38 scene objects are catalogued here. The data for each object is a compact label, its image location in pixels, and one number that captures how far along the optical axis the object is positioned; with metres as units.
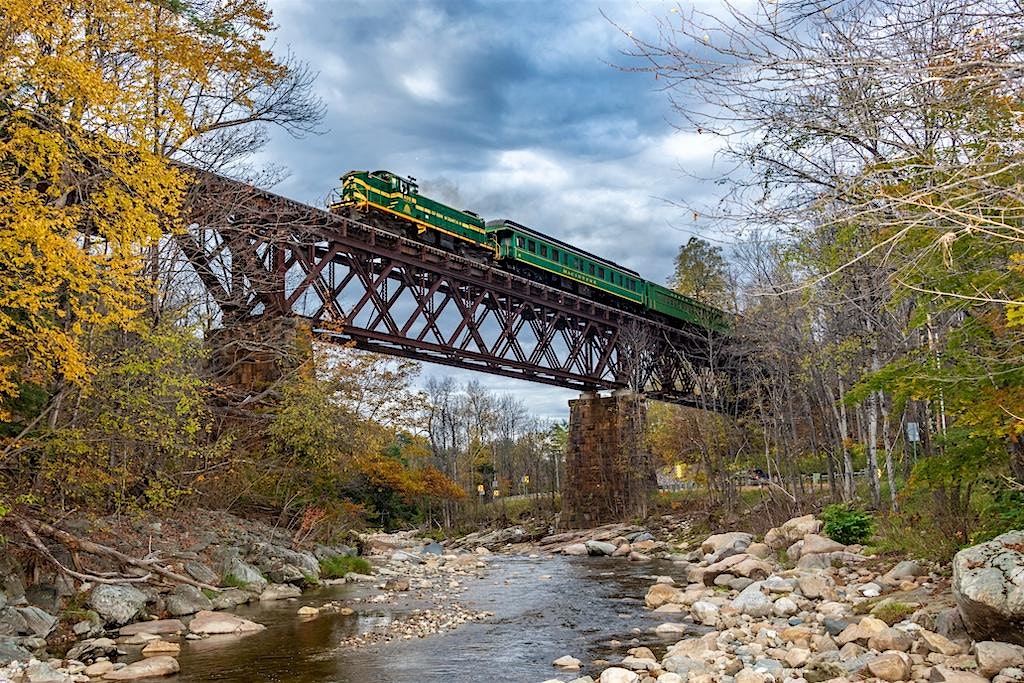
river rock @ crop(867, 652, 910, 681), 8.20
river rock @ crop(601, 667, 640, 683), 9.02
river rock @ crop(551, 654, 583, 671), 10.55
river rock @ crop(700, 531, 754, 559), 22.20
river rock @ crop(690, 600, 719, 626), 13.14
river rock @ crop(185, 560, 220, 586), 16.83
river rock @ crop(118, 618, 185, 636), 13.12
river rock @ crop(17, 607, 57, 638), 11.90
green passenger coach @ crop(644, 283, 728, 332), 43.75
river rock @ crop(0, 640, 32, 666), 10.23
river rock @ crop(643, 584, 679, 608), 15.92
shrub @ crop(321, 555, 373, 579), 22.16
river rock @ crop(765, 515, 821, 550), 20.66
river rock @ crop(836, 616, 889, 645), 9.80
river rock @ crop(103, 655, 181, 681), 10.17
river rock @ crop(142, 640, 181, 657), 11.59
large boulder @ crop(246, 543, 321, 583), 19.55
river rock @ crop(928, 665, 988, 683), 7.50
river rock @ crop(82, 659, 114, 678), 10.25
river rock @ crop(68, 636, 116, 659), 11.16
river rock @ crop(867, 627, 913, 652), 9.23
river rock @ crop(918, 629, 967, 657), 8.77
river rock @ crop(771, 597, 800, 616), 12.96
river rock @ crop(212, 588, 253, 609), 16.05
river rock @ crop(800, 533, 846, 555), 17.86
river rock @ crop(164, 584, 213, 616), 14.90
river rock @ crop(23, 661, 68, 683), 9.49
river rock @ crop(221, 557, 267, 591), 17.62
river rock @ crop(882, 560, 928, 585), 13.41
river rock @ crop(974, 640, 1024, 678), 7.74
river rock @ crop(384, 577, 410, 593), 20.08
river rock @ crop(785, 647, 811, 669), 9.62
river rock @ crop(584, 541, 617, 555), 29.91
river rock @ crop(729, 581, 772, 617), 13.09
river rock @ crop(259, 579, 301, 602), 17.65
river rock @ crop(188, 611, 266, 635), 13.33
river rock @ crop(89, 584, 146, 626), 13.43
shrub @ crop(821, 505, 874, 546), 18.56
